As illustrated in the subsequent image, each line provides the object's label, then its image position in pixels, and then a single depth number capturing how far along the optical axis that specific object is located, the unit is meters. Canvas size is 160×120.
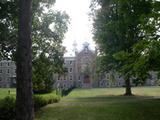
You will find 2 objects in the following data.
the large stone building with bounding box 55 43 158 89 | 54.53
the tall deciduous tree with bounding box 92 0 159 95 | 9.15
